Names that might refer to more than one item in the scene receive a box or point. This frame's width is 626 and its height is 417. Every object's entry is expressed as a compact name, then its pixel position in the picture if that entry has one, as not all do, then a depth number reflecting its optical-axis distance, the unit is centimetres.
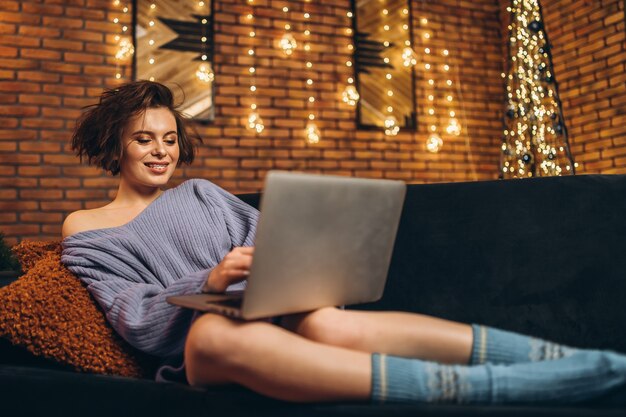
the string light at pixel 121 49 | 396
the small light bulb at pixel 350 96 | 454
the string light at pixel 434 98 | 482
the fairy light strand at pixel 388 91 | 467
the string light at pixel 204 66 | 416
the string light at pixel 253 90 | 429
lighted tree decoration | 373
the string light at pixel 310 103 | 443
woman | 102
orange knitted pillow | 140
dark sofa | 156
